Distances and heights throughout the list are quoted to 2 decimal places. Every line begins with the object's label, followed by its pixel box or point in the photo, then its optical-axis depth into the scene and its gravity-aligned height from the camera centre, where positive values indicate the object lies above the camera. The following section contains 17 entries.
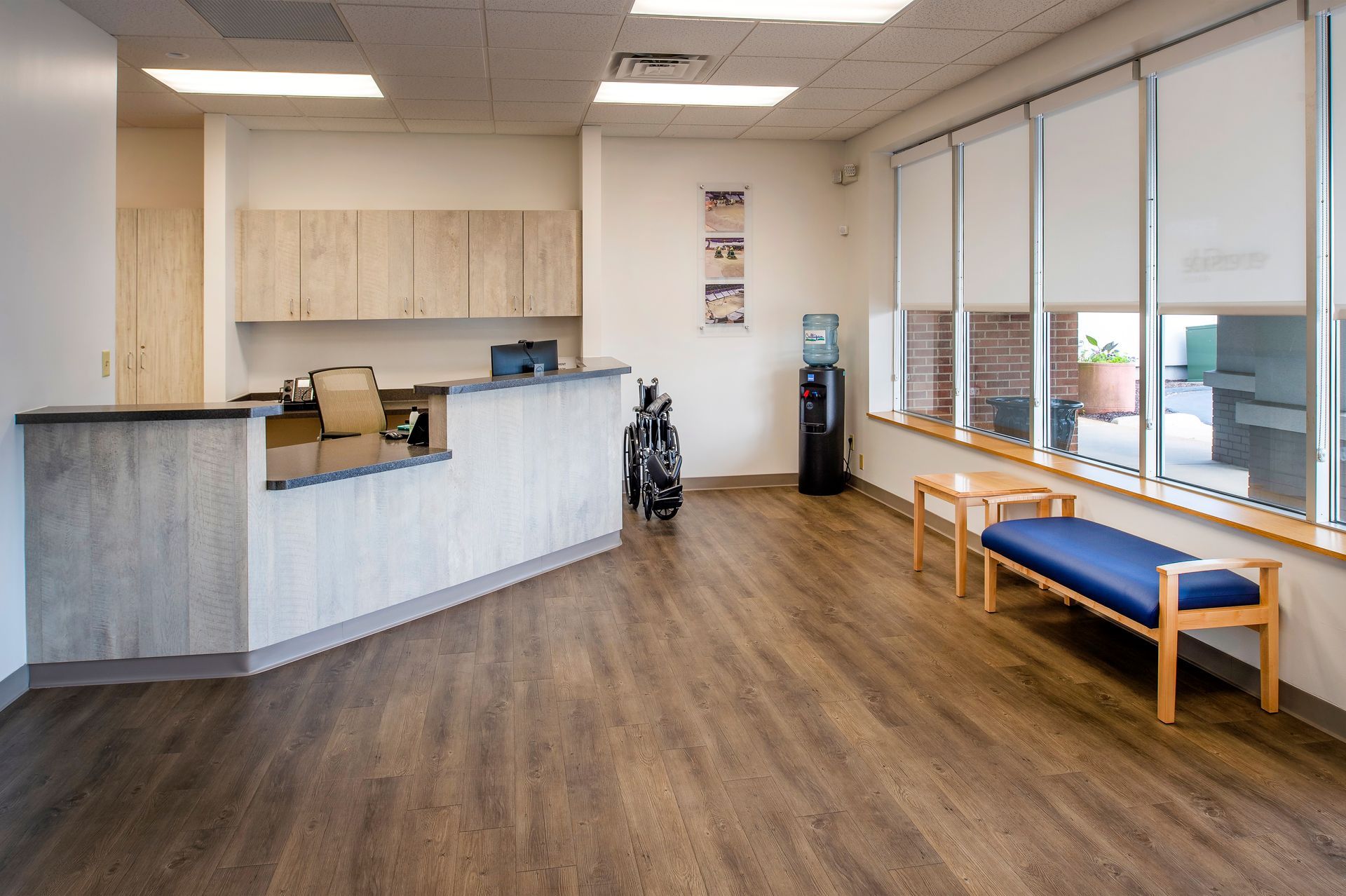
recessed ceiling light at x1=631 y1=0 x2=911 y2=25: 4.55 +1.91
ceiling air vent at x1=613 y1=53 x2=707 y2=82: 5.30 +1.94
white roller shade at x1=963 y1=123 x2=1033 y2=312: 5.69 +1.18
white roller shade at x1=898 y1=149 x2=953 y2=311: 6.68 +1.28
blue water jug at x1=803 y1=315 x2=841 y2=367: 7.72 +0.59
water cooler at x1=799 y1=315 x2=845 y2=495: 7.56 -0.02
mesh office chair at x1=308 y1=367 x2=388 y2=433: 5.48 +0.09
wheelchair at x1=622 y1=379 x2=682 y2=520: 6.68 -0.28
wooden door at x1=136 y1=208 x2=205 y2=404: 6.73 +0.77
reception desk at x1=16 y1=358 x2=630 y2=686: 3.66 -0.49
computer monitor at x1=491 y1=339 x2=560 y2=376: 5.14 +0.32
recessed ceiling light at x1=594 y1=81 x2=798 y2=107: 6.07 +2.04
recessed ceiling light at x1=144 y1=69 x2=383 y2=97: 5.78 +2.01
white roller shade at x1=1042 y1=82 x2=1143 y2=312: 4.64 +1.06
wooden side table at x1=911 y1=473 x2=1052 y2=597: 4.85 -0.39
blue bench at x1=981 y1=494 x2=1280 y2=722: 3.34 -0.62
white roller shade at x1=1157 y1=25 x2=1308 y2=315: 3.67 +0.94
